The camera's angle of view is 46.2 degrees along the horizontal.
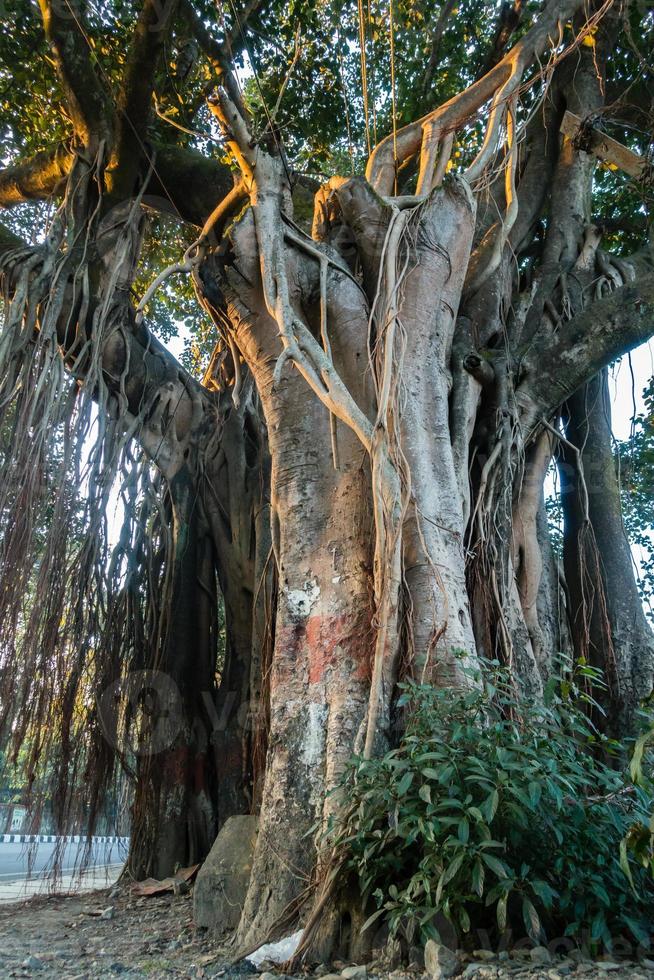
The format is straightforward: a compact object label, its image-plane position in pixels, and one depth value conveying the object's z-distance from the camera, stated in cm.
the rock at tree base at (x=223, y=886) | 243
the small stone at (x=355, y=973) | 170
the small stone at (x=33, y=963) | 205
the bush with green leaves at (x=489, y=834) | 161
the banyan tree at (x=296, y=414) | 248
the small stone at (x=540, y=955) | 157
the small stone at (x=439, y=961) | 157
